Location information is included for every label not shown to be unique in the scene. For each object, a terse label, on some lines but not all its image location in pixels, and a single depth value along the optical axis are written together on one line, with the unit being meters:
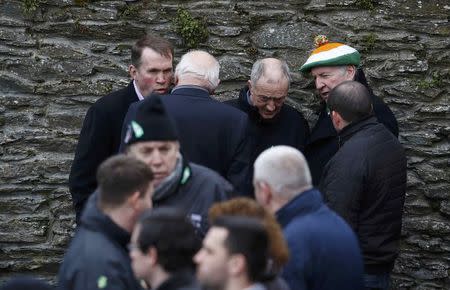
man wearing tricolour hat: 13.58
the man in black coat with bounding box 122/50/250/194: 11.37
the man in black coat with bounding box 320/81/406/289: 11.70
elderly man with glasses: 13.30
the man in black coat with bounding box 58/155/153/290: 8.33
